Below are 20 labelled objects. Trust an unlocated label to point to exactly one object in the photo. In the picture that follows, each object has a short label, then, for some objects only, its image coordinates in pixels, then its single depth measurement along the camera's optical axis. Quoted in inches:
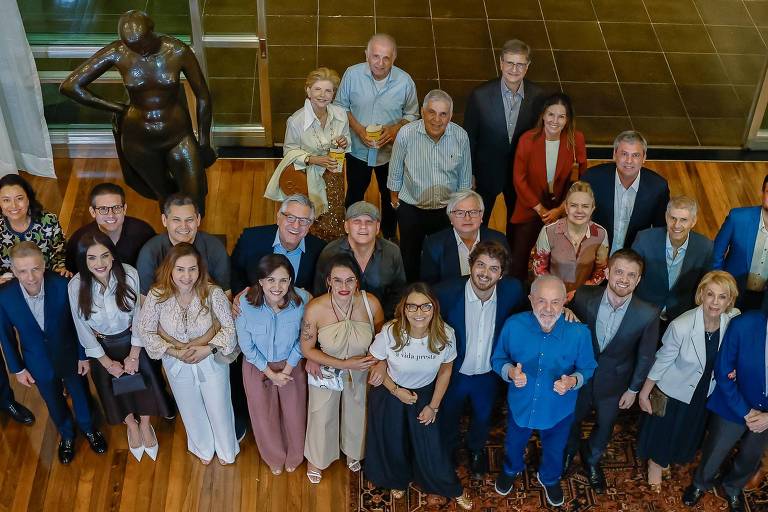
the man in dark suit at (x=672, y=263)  189.3
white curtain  253.6
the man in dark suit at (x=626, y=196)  202.8
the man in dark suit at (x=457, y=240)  187.2
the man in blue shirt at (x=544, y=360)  167.8
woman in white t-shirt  171.0
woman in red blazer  204.7
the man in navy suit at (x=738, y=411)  173.8
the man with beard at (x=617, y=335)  173.3
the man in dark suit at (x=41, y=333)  176.2
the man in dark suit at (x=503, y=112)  208.4
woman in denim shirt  172.1
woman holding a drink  205.5
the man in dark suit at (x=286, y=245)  181.8
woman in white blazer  173.8
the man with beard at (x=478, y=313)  172.2
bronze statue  199.5
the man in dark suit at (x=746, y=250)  191.9
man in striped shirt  203.0
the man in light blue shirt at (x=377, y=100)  212.2
